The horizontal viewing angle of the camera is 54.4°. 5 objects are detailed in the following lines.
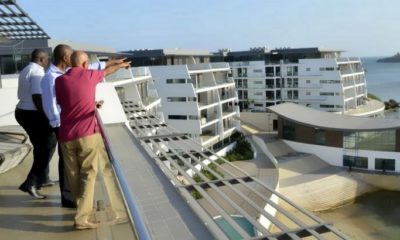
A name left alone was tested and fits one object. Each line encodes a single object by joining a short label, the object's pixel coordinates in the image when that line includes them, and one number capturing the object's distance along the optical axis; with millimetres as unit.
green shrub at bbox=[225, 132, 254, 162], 26953
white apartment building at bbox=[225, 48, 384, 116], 40406
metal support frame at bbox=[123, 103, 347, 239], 2816
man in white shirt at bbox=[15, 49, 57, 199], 3992
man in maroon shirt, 3010
